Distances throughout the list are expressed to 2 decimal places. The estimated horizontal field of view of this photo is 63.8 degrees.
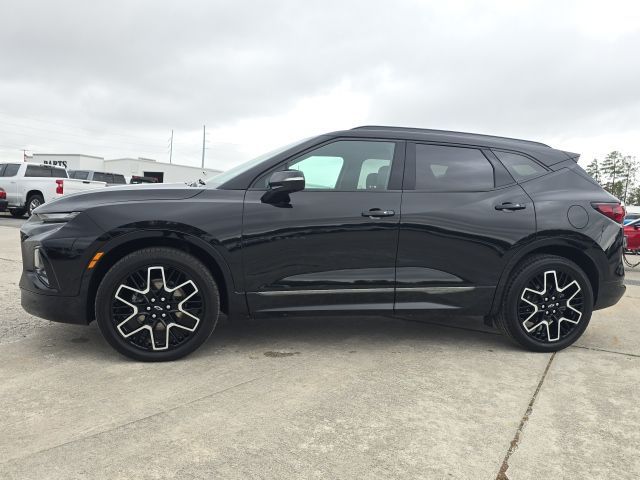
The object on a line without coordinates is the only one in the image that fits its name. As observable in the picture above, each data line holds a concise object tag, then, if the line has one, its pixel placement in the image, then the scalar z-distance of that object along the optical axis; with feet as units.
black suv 10.76
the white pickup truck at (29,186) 54.39
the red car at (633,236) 40.98
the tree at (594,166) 261.85
